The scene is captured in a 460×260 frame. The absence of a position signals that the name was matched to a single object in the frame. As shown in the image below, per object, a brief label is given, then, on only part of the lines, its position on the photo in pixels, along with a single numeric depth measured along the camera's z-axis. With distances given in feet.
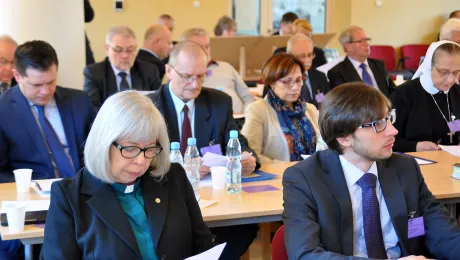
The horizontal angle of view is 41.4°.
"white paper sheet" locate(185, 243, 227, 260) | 7.02
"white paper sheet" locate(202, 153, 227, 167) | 10.81
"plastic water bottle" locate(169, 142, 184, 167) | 10.64
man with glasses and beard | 7.57
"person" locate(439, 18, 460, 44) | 19.94
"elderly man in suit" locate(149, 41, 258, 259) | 12.51
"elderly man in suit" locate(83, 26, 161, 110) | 18.53
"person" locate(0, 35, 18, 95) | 16.16
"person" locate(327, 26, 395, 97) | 21.01
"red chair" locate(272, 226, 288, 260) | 7.69
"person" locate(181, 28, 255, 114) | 20.53
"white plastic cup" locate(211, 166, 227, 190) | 10.57
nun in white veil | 14.40
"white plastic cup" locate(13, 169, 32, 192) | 10.41
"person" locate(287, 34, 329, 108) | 19.53
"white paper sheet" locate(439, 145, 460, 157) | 12.85
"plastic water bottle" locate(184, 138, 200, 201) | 10.42
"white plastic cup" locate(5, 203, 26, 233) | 8.48
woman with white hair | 7.04
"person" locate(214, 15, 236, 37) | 30.04
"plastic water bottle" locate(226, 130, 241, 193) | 10.45
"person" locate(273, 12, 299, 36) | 30.07
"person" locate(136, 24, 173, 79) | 24.27
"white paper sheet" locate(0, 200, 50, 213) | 9.09
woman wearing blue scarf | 13.37
